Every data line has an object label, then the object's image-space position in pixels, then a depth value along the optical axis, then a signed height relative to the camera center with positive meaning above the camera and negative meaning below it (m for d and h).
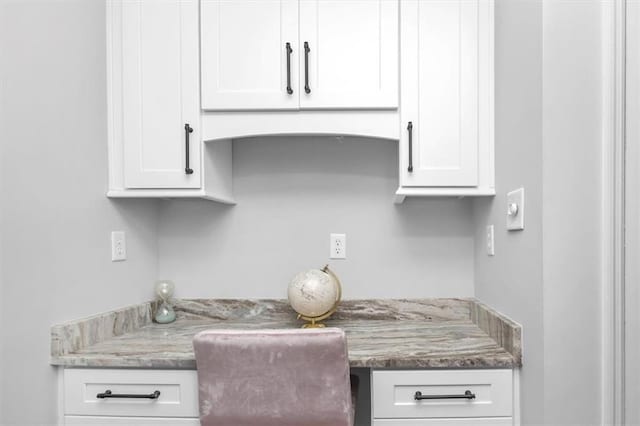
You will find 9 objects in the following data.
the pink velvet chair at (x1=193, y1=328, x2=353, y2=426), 1.23 -0.48
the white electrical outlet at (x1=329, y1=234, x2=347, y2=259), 2.02 -0.19
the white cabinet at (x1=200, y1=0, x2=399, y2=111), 1.67 +0.59
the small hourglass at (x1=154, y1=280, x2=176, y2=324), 1.98 -0.44
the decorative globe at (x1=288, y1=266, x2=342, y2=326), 1.74 -0.35
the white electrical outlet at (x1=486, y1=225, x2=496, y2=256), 1.68 -0.14
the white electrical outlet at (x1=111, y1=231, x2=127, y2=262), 1.75 -0.15
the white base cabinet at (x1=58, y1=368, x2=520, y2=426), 1.42 -0.63
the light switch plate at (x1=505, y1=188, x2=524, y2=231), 1.36 -0.01
